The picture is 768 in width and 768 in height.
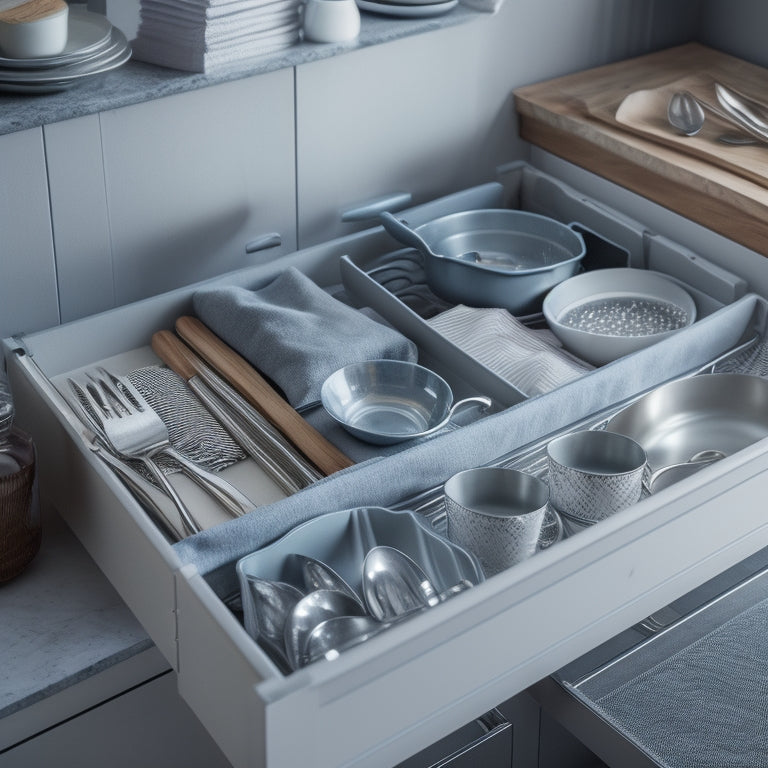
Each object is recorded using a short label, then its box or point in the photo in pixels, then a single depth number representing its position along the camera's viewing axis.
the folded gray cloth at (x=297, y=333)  1.24
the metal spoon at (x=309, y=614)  0.94
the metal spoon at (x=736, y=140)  1.55
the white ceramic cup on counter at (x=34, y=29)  1.19
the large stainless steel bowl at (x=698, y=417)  1.25
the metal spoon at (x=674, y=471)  1.16
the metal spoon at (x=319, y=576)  1.01
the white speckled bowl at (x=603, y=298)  1.34
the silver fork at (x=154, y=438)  1.11
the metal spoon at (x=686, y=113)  1.58
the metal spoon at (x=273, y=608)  0.96
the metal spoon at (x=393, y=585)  1.00
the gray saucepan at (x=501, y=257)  1.40
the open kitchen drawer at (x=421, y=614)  0.87
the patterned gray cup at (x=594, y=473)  1.08
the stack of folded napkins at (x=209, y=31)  1.30
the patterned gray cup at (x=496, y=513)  1.02
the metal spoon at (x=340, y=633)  0.94
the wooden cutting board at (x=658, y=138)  1.46
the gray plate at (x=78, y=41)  1.22
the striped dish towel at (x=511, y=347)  1.26
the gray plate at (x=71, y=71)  1.22
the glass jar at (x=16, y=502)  1.09
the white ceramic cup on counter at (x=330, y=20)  1.40
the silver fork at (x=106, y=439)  1.06
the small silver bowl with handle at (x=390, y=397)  1.22
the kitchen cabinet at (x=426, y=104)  1.49
